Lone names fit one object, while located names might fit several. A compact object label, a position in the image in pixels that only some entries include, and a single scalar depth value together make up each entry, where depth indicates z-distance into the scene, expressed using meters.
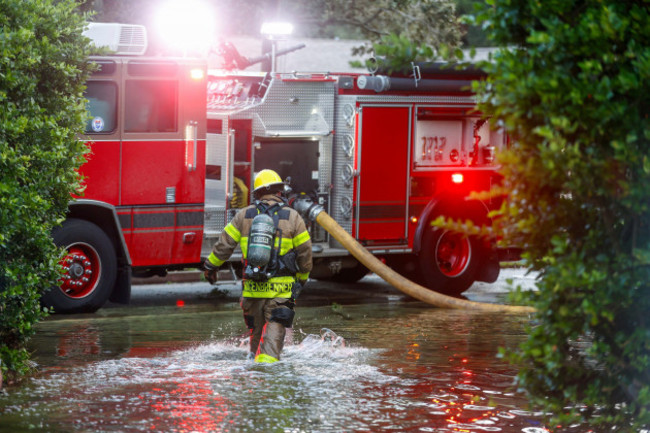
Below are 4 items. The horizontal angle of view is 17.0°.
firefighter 15.88
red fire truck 22.08
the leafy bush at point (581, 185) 8.27
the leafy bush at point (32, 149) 13.84
